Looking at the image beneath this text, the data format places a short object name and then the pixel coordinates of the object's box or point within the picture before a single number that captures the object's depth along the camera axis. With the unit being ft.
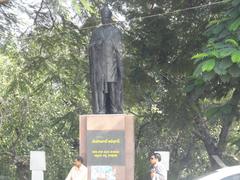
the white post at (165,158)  43.37
